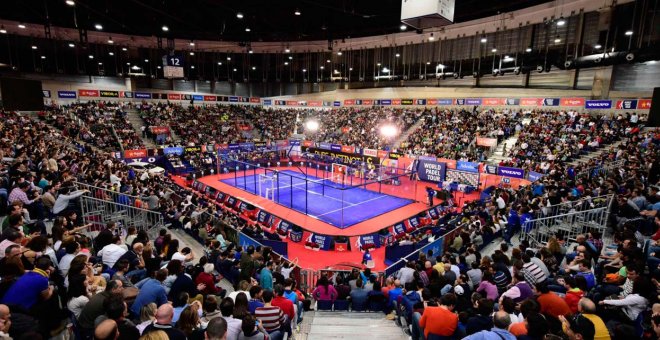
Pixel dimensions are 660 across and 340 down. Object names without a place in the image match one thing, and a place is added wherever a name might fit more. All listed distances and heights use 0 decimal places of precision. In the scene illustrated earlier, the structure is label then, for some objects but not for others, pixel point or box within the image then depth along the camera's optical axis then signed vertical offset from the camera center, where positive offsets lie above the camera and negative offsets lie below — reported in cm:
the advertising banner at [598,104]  2589 +99
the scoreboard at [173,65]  2422 +286
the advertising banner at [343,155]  3622 -521
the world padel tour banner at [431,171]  2967 -523
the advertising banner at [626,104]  2445 +98
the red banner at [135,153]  3219 -472
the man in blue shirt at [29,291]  447 -254
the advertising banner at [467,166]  2783 -440
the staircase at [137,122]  3721 -211
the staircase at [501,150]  2925 -322
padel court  2147 -666
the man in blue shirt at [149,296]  535 -303
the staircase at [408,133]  3794 -243
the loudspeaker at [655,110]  1729 +42
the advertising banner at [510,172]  2512 -434
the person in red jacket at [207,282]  701 -366
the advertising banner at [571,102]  2803 +118
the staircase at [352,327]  725 -497
